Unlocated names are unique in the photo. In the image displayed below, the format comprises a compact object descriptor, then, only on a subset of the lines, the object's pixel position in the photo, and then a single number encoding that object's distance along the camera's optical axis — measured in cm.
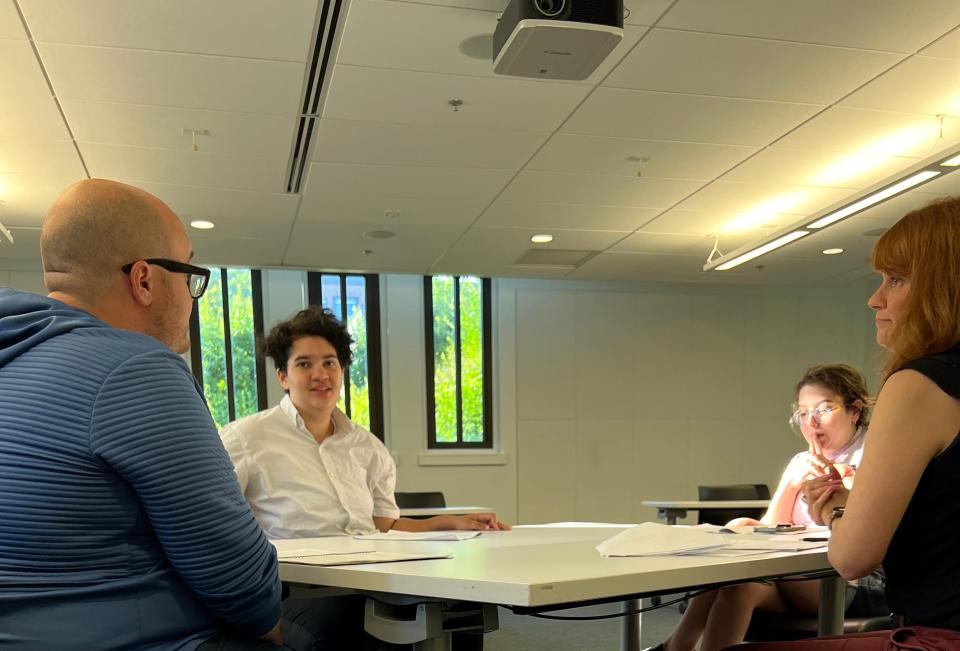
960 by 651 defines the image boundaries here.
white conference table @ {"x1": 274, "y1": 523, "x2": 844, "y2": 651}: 127
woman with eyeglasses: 238
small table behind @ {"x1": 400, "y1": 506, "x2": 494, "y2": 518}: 515
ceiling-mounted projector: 284
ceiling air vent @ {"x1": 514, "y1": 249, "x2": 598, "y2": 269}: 761
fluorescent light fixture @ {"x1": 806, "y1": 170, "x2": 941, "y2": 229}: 457
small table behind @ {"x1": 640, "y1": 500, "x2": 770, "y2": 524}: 496
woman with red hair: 139
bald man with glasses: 121
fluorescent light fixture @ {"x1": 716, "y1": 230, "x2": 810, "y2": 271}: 614
